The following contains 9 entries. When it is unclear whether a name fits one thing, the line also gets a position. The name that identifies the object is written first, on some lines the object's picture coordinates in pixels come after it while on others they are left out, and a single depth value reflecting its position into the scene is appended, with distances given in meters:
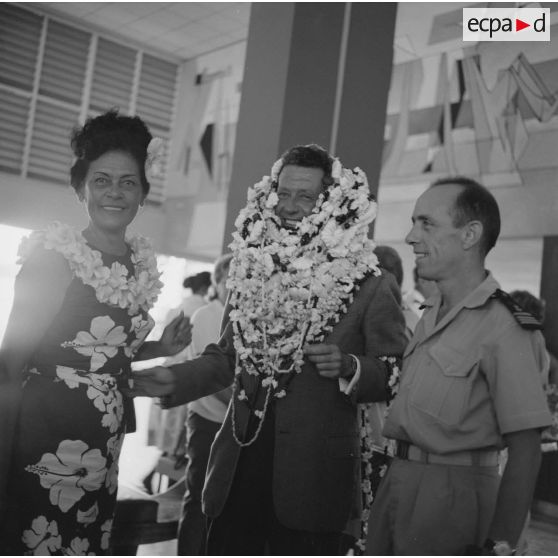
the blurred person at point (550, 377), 4.38
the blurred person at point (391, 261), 3.30
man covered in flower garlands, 1.89
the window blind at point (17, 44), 6.09
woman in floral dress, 1.86
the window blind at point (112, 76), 7.30
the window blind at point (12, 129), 5.46
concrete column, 3.38
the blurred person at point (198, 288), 5.42
